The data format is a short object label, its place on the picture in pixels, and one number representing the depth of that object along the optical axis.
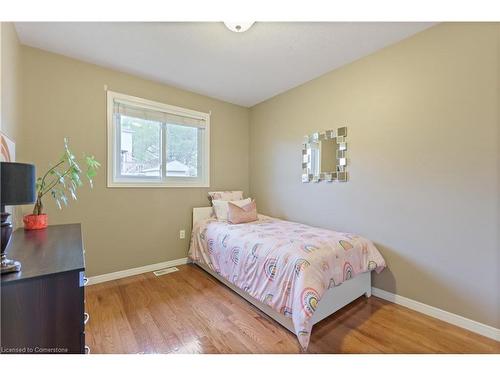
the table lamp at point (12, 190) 0.85
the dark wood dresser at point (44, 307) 0.79
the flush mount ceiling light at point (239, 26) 1.71
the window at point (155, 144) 2.52
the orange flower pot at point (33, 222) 1.64
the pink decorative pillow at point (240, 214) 2.76
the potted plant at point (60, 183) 1.69
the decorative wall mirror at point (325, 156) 2.39
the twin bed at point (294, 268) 1.49
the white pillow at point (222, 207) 2.92
